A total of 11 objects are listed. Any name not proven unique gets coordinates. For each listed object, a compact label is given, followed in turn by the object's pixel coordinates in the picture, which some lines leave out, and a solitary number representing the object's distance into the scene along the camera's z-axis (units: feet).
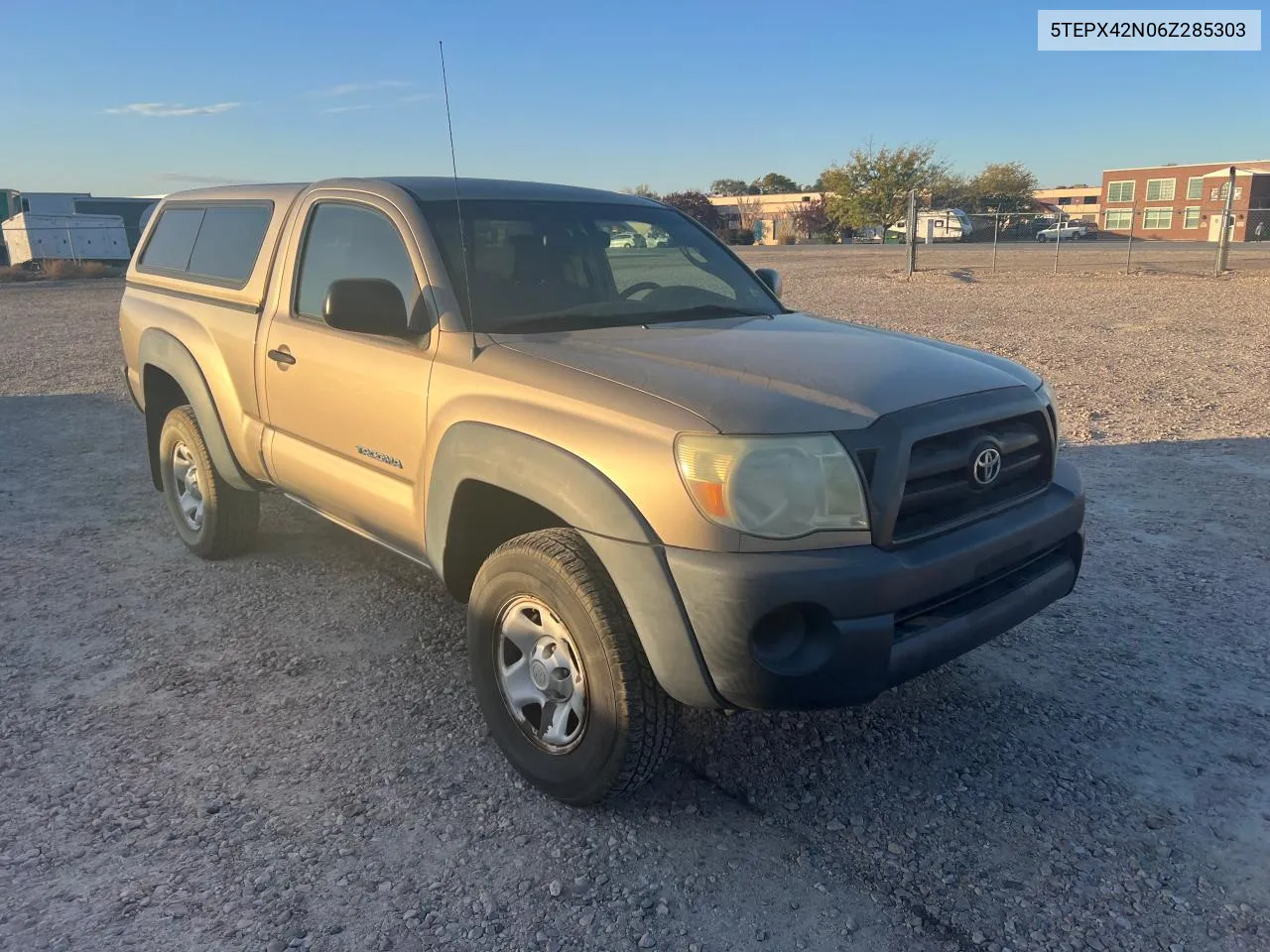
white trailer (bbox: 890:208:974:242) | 164.86
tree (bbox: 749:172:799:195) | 332.02
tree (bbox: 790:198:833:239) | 210.38
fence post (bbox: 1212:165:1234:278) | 62.06
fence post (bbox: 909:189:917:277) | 71.10
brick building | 191.42
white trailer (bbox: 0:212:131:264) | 116.88
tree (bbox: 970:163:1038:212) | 220.64
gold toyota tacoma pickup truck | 8.36
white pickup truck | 177.21
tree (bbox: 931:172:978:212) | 202.28
